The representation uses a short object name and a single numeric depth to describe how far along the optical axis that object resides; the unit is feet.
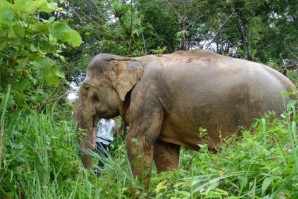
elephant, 14.97
